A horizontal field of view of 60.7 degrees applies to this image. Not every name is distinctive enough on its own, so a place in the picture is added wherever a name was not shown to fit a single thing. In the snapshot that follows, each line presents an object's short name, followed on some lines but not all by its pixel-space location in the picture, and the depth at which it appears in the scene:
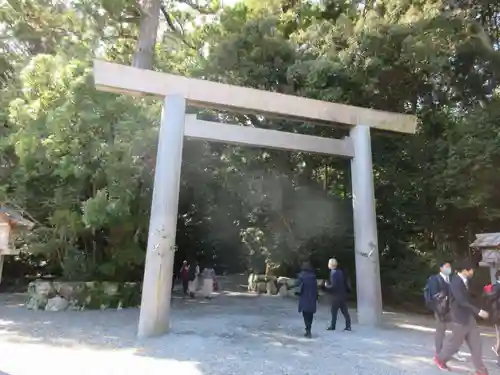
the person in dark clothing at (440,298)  5.86
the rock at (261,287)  17.09
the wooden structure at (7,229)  5.23
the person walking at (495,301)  5.97
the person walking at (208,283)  14.65
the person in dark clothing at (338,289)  8.28
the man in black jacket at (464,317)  5.29
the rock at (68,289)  11.37
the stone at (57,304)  11.10
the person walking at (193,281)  15.14
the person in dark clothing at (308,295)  7.69
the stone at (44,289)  11.34
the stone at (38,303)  11.27
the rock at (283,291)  15.69
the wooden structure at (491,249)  7.54
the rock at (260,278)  17.34
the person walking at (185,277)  15.36
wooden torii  7.68
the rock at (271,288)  16.52
